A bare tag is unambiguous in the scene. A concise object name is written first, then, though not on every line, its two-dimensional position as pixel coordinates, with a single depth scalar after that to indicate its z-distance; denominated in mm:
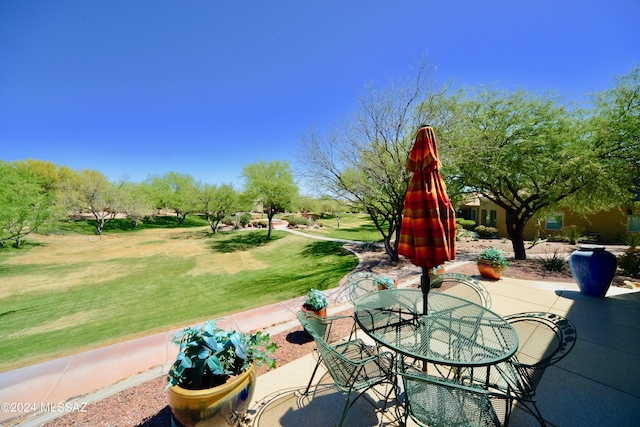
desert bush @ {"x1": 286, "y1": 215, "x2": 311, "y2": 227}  31469
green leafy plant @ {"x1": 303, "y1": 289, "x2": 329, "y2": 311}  4430
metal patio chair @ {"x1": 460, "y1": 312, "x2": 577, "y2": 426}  2107
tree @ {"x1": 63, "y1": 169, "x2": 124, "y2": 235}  26734
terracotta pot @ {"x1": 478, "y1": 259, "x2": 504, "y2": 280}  6949
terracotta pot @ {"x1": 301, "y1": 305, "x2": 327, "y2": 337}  3811
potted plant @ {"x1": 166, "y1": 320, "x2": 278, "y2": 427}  1965
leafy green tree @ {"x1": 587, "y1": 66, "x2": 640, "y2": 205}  7242
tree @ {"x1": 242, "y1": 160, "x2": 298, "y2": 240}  20891
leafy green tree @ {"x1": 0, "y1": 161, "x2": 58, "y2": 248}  10048
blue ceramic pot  5246
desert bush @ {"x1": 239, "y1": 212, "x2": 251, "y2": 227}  31003
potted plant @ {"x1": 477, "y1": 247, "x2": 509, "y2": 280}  6949
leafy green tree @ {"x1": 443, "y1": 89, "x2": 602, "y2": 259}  8156
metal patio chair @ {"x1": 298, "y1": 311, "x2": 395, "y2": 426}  2209
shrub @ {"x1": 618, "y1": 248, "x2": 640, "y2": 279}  6582
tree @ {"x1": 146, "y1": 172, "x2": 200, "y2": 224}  28023
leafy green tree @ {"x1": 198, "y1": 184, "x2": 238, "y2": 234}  24109
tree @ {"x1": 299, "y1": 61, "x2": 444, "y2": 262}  8672
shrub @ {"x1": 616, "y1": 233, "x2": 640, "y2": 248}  13591
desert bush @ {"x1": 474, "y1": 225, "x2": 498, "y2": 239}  19125
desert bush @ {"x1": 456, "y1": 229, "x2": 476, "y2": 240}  17267
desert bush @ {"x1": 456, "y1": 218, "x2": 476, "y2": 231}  21406
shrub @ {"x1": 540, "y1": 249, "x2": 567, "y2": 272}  7914
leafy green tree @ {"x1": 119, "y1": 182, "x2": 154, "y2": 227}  29641
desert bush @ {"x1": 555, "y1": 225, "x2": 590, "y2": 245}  14305
